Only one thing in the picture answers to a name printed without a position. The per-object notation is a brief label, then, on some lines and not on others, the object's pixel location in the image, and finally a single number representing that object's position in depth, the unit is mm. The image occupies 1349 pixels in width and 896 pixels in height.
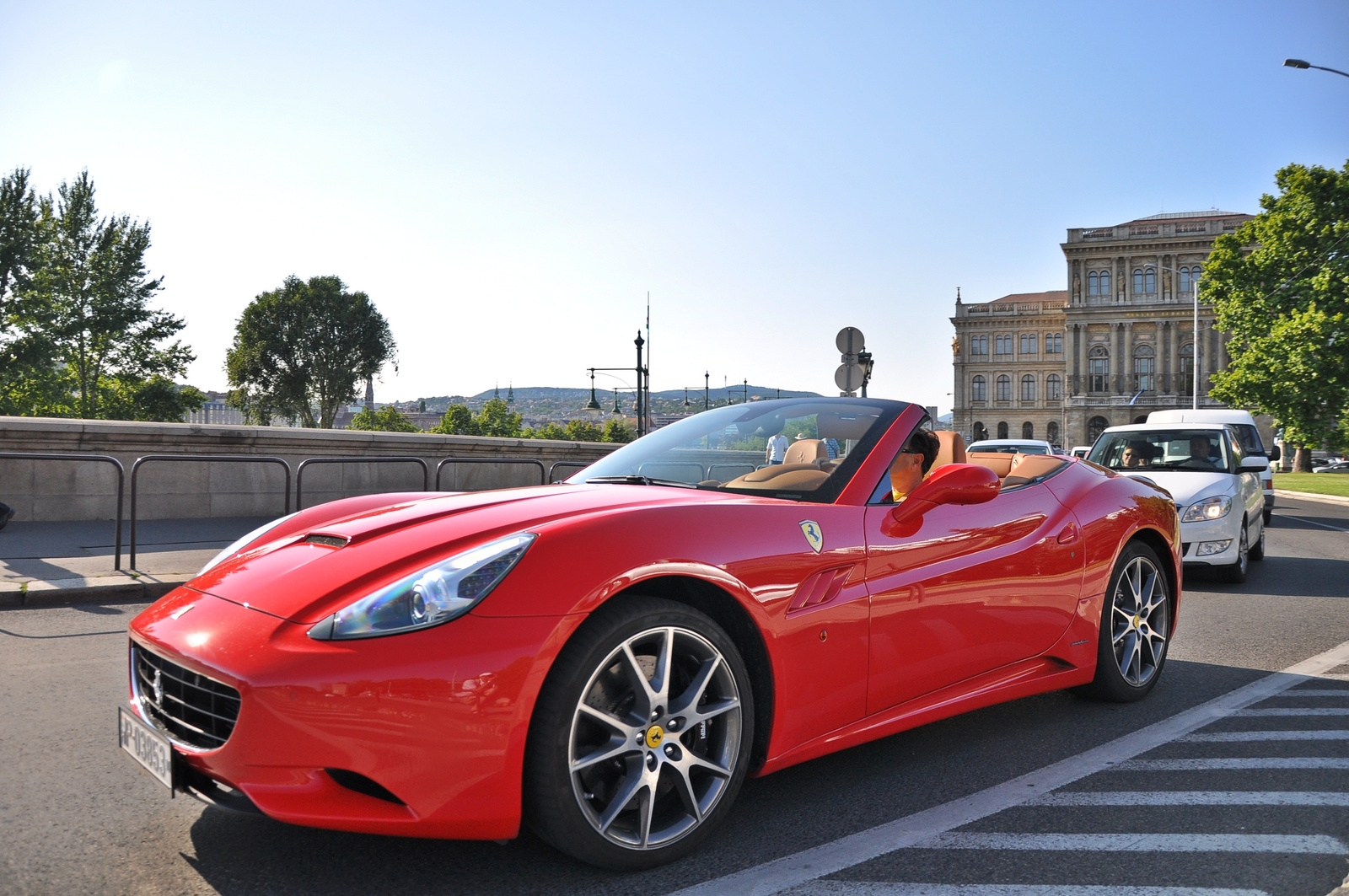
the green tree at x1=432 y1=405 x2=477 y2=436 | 114688
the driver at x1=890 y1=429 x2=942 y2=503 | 3482
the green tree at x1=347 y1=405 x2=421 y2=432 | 94812
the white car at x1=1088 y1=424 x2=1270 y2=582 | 8883
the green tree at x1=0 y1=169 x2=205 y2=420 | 42250
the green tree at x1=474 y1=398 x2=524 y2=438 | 104125
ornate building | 93562
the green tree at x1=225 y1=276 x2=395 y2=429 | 63156
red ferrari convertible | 2225
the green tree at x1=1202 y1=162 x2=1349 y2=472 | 29750
